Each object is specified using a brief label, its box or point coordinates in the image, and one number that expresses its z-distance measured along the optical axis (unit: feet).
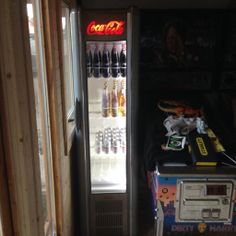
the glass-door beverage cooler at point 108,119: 7.00
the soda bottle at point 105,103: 8.04
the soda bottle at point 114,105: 8.09
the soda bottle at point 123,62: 7.63
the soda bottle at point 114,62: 7.64
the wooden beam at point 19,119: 3.18
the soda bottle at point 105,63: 7.66
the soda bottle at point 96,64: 7.61
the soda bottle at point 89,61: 7.39
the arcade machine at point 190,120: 6.94
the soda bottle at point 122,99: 8.14
